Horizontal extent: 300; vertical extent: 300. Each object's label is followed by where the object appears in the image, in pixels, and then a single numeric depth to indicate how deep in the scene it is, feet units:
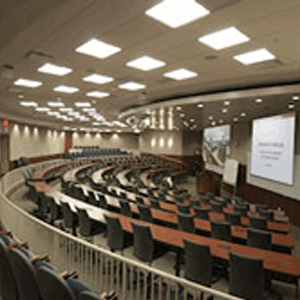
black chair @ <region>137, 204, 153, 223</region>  20.94
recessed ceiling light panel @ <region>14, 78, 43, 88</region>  25.85
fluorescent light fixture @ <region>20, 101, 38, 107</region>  40.35
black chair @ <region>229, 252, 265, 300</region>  11.73
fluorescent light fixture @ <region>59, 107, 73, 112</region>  46.61
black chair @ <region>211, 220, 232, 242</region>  17.30
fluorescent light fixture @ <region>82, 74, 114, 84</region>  23.55
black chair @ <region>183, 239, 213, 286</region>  12.85
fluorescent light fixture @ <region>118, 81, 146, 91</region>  26.09
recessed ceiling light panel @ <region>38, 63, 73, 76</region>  20.70
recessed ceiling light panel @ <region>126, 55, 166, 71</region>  18.26
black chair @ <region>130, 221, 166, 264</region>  15.08
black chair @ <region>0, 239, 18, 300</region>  10.75
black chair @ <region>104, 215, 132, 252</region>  16.76
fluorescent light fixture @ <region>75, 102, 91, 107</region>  40.24
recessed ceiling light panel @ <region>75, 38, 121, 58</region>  15.36
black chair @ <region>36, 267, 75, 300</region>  7.77
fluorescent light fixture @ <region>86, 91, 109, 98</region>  31.80
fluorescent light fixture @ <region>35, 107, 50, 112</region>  47.03
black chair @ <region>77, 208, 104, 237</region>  18.97
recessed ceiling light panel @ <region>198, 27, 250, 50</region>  13.46
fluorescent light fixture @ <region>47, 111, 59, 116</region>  52.94
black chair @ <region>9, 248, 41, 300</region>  9.41
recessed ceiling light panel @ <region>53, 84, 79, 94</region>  28.88
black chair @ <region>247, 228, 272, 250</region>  16.03
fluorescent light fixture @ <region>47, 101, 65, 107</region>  40.09
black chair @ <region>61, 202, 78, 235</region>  20.71
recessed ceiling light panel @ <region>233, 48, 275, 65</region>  16.42
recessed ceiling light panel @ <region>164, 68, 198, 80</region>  21.29
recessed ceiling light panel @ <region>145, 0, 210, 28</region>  10.82
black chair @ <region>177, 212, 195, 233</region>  18.84
